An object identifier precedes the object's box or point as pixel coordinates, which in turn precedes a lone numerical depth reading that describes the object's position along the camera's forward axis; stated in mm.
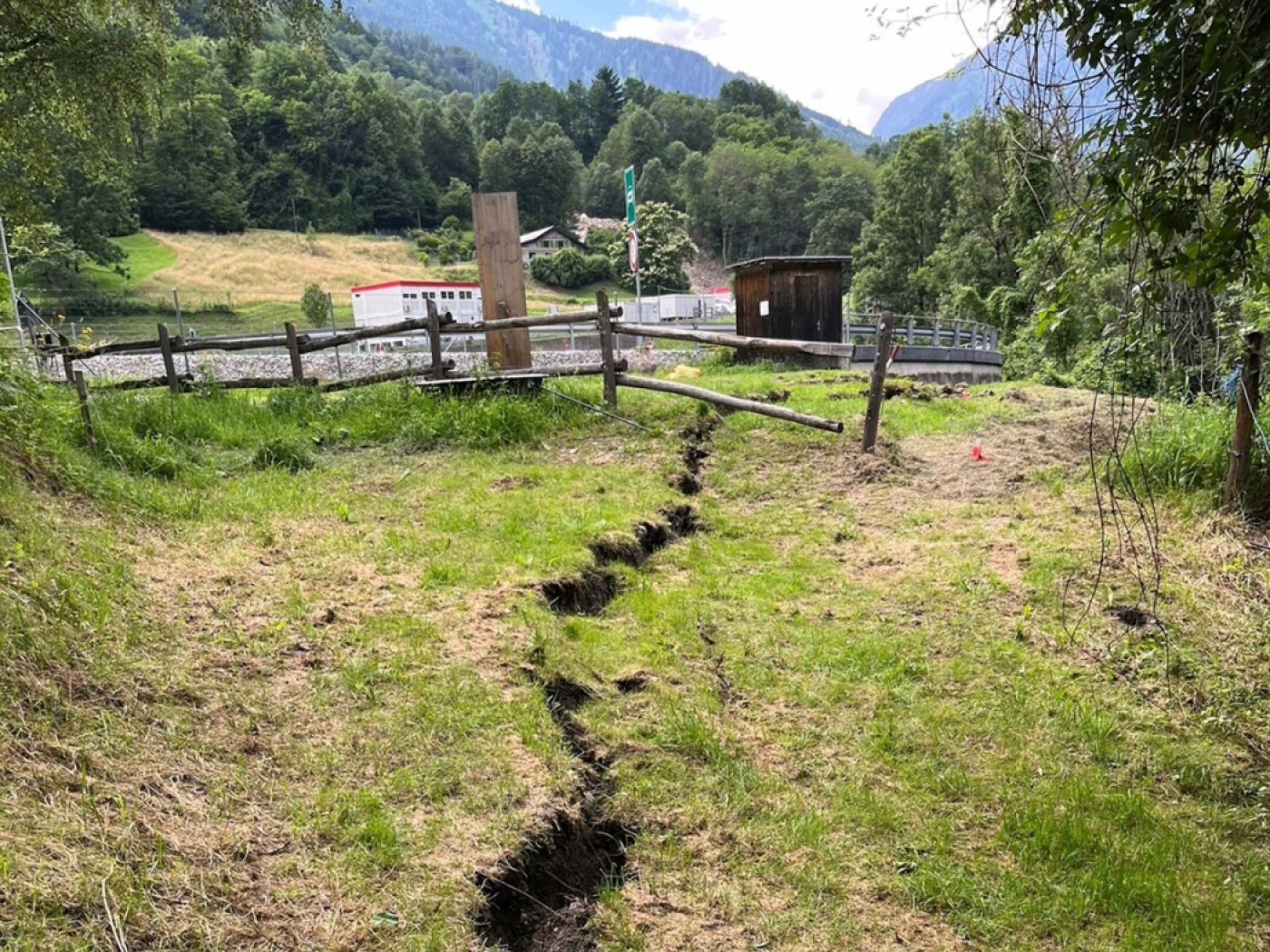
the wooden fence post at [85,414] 5598
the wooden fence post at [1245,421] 4555
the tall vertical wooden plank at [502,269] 8656
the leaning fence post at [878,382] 7188
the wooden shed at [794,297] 18781
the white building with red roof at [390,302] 34625
